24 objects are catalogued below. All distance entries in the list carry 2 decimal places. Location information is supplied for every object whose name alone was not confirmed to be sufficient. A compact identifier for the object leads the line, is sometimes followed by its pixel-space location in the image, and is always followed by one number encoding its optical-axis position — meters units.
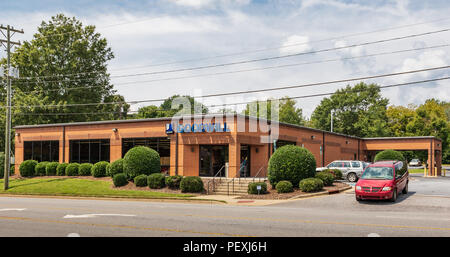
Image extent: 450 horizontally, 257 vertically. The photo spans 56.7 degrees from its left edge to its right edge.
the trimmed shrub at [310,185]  24.02
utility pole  31.88
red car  19.12
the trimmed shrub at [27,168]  38.06
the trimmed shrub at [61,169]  36.72
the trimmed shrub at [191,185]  26.00
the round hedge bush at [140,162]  29.23
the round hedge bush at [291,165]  25.20
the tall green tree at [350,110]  76.42
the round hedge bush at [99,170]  34.09
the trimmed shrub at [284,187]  24.23
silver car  32.06
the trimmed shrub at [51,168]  37.28
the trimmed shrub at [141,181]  28.27
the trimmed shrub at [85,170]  35.38
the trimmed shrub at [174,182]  27.11
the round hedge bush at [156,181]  27.31
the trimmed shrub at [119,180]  28.89
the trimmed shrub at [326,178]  26.36
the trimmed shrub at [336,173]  30.11
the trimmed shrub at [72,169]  35.81
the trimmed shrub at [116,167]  31.12
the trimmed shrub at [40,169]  37.69
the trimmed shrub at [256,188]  24.70
